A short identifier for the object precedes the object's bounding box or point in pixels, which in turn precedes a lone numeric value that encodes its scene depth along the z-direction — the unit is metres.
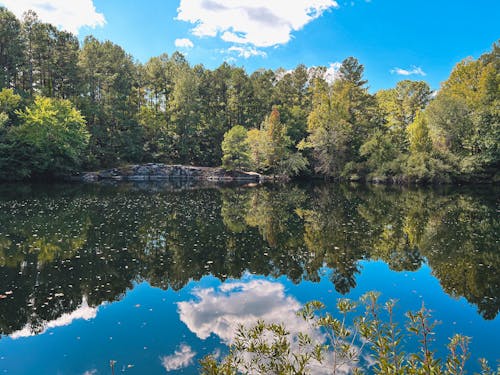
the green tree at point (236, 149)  49.28
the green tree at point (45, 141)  34.78
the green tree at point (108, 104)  47.41
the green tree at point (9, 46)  39.28
